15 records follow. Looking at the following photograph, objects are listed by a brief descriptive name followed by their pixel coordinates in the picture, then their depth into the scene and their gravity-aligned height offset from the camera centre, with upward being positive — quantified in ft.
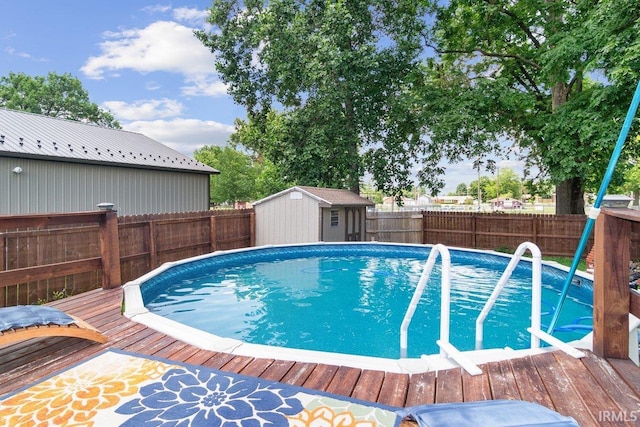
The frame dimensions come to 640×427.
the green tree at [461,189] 370.53 +18.07
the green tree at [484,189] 238.80 +12.08
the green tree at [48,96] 95.25 +30.62
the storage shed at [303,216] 37.63 -0.89
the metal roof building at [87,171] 29.94 +3.88
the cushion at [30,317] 9.55 -2.91
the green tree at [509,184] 244.63 +14.97
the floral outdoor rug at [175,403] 7.14 -4.04
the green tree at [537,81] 30.86 +12.87
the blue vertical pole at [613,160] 9.72 +1.28
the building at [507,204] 202.26 +1.37
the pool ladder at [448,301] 9.17 -2.65
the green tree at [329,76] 46.44 +17.68
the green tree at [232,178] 92.79 +7.84
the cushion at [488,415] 5.86 -3.50
